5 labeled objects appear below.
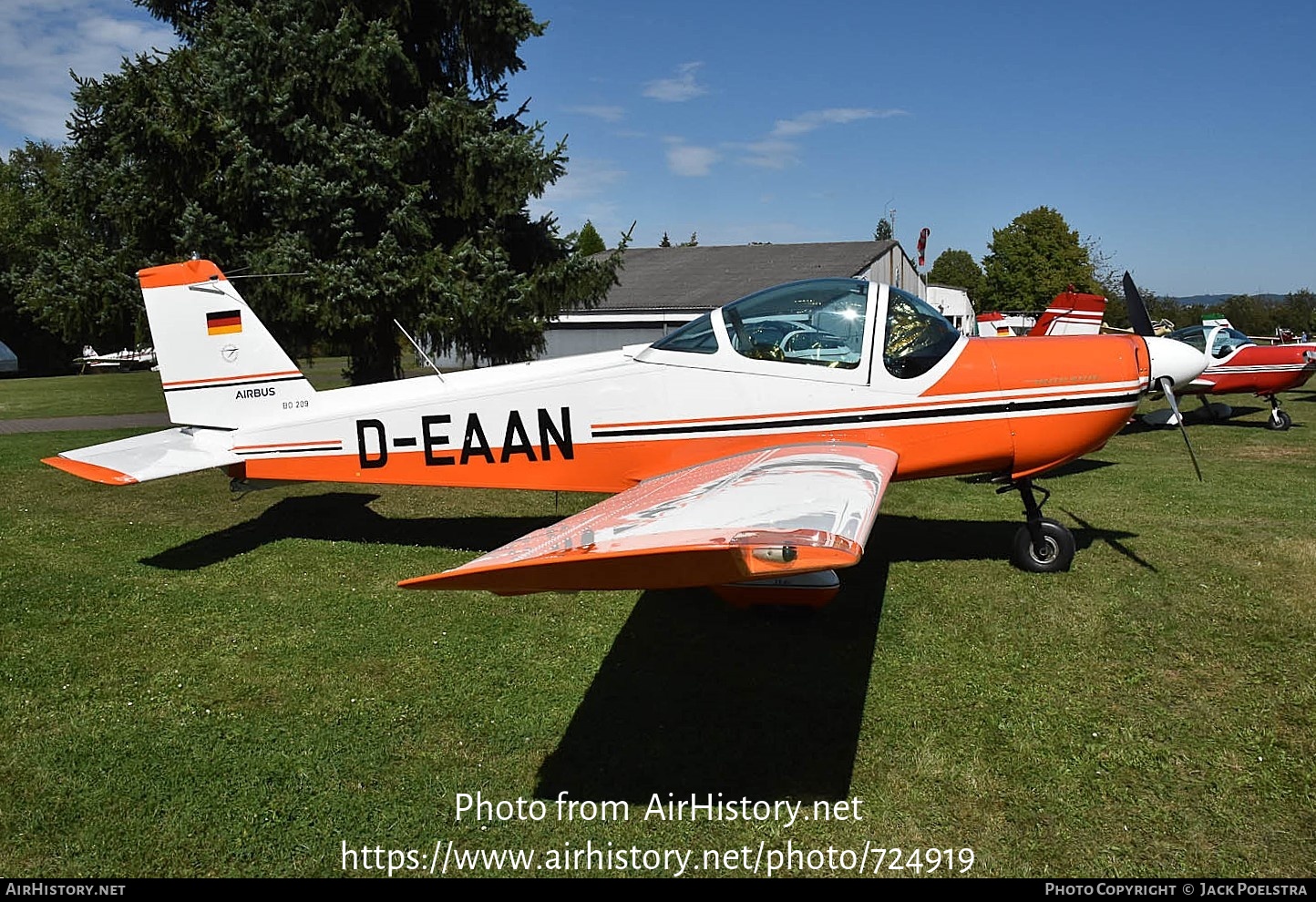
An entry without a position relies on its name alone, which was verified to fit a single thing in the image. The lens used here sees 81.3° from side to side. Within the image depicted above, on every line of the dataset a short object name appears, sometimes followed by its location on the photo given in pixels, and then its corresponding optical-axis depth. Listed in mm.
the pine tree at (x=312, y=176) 11172
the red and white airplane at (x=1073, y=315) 13508
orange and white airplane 5133
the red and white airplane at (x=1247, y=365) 14305
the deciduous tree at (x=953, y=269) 96612
